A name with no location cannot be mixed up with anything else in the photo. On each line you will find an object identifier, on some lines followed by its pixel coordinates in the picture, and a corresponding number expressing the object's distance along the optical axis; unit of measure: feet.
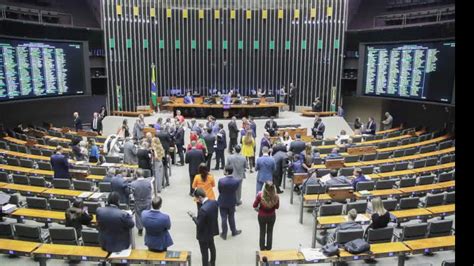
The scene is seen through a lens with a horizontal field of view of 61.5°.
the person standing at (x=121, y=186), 22.16
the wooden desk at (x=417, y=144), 38.42
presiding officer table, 56.44
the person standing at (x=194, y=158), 28.19
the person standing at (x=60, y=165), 26.76
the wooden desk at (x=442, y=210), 22.46
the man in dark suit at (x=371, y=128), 46.91
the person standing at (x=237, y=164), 26.48
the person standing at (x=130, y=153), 30.12
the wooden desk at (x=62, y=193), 24.53
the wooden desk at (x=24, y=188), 25.22
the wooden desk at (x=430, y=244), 18.19
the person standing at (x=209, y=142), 33.58
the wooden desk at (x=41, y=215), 21.04
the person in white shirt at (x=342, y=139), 41.38
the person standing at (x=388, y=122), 51.52
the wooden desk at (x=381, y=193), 24.72
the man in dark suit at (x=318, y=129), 44.91
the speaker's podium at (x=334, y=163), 31.37
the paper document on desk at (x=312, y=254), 17.07
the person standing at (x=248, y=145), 34.42
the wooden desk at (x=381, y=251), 17.42
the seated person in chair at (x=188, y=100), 57.47
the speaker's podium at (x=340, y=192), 24.10
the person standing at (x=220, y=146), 34.91
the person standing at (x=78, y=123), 48.72
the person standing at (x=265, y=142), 33.17
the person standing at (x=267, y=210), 19.20
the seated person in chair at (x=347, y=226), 19.42
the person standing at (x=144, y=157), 27.48
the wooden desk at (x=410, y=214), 22.03
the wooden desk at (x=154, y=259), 16.74
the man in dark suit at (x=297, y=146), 31.04
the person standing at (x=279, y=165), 28.63
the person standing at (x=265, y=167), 26.17
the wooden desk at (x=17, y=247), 17.38
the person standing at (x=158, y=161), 28.91
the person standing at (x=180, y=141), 36.78
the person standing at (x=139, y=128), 39.64
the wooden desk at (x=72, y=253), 16.92
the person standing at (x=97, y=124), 49.09
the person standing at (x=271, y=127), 42.86
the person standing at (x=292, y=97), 64.29
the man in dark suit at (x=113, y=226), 16.79
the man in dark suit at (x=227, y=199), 21.40
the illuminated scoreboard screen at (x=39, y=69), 44.24
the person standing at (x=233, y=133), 39.78
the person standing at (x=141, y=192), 21.45
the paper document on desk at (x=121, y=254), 16.88
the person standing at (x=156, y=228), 16.75
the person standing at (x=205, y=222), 17.65
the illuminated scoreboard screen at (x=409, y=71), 43.14
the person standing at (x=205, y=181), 21.73
